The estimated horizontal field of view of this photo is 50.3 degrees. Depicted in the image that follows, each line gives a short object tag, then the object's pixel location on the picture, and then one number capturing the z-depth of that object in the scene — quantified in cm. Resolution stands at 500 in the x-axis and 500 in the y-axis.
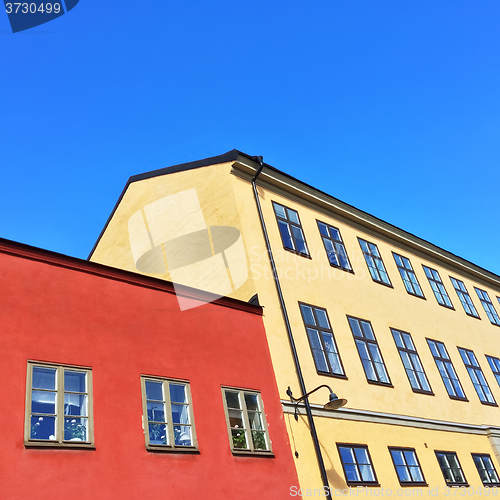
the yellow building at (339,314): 1236
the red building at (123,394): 778
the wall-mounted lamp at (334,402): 1056
